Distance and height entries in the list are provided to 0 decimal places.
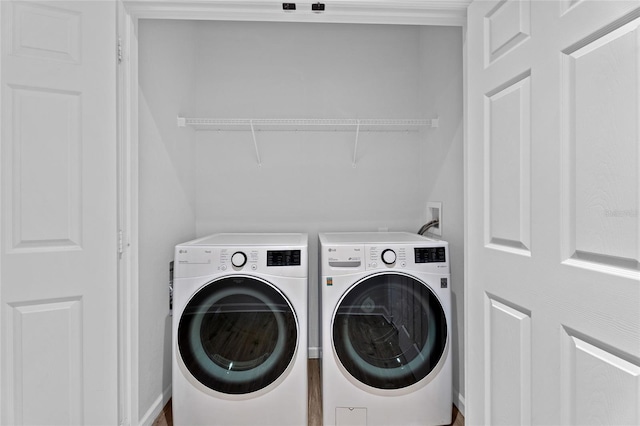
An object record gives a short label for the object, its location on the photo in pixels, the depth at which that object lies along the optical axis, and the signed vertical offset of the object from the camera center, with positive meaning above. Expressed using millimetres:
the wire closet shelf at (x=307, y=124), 2084 +593
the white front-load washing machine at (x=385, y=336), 1624 -626
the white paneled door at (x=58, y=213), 1125 -1
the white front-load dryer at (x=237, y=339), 1595 -622
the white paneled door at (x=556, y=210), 730 +2
